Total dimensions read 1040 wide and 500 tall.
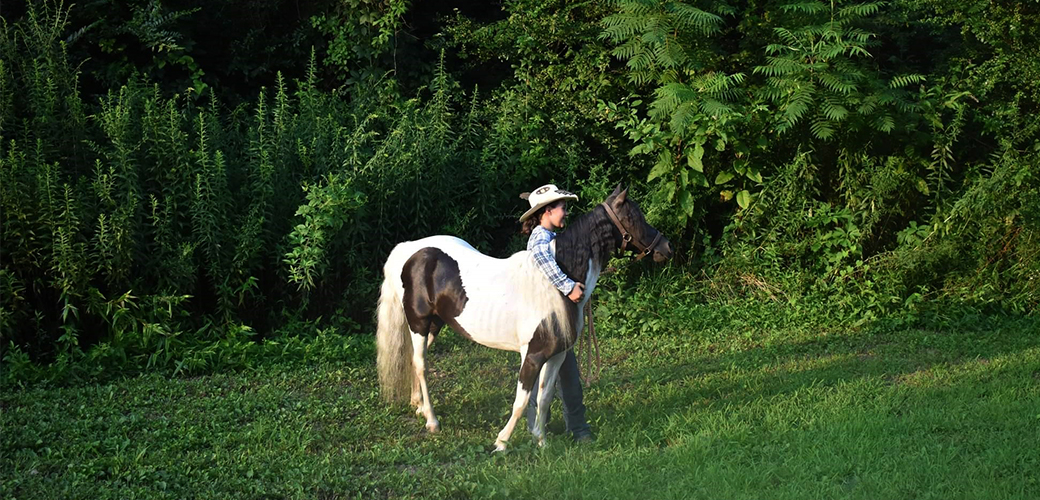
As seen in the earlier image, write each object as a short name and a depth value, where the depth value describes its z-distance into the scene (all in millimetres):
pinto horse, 5664
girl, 5602
